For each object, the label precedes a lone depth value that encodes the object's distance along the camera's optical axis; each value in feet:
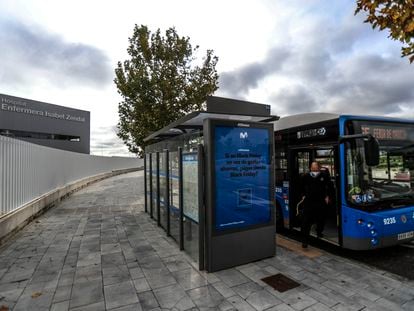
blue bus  14.59
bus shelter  14.06
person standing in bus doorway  17.29
